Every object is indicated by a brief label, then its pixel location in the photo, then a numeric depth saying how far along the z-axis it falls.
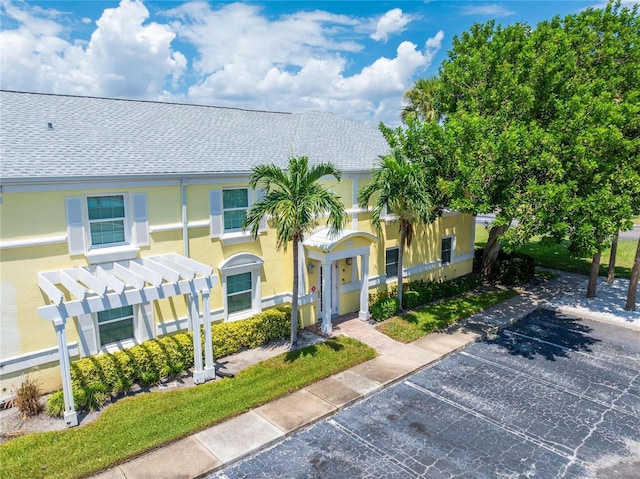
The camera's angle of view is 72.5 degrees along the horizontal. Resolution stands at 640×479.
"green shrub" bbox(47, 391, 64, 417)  10.52
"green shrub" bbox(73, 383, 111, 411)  10.77
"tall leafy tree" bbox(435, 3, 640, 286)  12.80
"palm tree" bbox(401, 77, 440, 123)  24.88
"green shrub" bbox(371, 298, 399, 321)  17.30
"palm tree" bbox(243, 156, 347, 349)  12.49
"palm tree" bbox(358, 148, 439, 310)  15.60
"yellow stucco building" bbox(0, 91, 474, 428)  10.80
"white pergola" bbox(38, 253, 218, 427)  10.05
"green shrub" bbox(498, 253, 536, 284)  22.83
